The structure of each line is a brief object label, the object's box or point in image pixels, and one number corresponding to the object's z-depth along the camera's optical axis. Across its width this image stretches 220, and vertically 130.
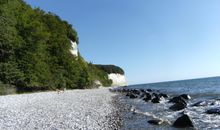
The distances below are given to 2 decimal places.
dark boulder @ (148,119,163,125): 9.29
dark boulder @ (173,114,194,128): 8.83
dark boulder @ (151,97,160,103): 18.37
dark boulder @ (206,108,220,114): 11.65
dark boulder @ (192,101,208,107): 15.31
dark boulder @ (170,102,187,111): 13.65
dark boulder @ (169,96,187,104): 17.66
